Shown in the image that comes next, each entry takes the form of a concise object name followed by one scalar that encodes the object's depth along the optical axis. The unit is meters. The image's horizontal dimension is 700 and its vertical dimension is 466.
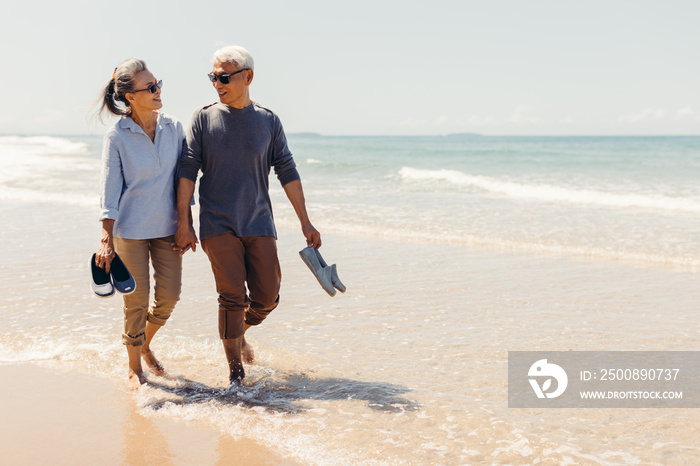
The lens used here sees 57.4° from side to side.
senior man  3.77
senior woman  3.81
